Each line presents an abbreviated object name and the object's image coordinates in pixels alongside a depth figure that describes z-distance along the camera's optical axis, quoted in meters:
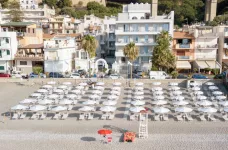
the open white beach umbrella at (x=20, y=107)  26.89
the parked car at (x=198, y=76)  44.00
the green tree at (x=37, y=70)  49.47
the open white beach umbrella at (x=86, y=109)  26.53
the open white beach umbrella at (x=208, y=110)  25.62
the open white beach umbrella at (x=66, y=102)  28.63
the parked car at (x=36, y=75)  45.53
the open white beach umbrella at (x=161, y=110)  25.73
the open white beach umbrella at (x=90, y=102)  28.65
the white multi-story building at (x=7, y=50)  50.00
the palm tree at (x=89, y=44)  42.00
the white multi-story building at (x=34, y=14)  94.81
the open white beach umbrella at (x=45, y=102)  28.65
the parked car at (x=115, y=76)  44.44
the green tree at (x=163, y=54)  45.82
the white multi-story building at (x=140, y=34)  50.81
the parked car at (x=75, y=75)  44.49
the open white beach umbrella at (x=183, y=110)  25.72
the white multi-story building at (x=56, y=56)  49.88
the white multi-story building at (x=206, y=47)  52.16
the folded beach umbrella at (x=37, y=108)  26.61
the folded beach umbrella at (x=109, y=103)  28.25
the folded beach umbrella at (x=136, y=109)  25.85
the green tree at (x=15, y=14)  88.25
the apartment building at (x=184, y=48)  52.31
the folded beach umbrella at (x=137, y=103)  28.45
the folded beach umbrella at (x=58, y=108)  26.67
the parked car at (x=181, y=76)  45.88
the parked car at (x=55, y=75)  46.85
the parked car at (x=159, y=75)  43.81
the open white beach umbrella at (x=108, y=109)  26.16
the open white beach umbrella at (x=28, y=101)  28.98
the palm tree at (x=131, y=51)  40.50
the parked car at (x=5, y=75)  45.59
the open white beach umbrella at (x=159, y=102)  28.61
